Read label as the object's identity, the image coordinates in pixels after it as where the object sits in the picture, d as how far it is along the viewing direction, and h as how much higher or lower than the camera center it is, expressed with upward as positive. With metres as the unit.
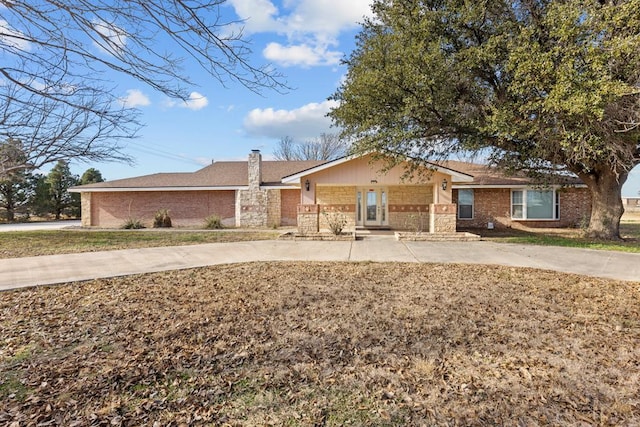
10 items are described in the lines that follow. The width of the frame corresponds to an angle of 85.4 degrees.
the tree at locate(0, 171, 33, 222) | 29.47 +1.26
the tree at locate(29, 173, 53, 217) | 30.98 +1.22
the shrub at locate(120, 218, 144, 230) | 18.67 -0.79
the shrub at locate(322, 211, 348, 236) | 13.12 -0.61
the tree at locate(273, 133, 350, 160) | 40.19 +7.40
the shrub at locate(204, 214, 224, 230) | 18.52 -0.68
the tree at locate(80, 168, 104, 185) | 33.97 +3.33
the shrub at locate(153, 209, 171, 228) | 19.42 -0.55
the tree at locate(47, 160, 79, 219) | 31.69 +2.02
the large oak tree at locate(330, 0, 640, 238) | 8.35 +3.51
